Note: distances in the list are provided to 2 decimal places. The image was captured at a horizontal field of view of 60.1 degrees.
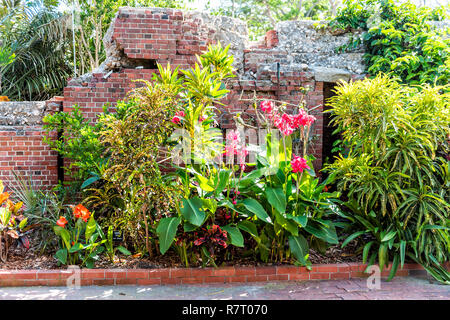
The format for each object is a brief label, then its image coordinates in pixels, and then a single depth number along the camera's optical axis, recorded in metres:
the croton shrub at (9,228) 4.16
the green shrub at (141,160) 3.84
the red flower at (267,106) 4.13
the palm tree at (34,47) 9.02
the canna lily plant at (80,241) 3.96
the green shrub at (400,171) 4.05
